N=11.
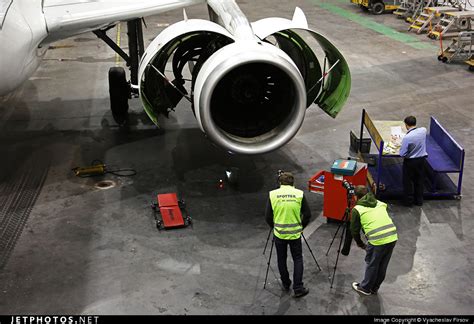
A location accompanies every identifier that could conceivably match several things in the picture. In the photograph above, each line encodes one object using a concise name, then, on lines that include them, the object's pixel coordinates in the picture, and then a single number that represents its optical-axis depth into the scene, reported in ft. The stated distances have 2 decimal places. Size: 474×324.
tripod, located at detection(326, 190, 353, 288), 24.35
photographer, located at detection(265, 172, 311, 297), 22.94
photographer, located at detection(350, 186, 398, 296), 22.67
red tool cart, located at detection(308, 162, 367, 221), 28.43
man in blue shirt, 29.73
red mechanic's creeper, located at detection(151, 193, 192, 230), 28.53
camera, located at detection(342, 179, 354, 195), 24.86
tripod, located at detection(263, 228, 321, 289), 24.36
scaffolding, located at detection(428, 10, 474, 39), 58.85
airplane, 27.14
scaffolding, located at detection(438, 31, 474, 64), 54.34
